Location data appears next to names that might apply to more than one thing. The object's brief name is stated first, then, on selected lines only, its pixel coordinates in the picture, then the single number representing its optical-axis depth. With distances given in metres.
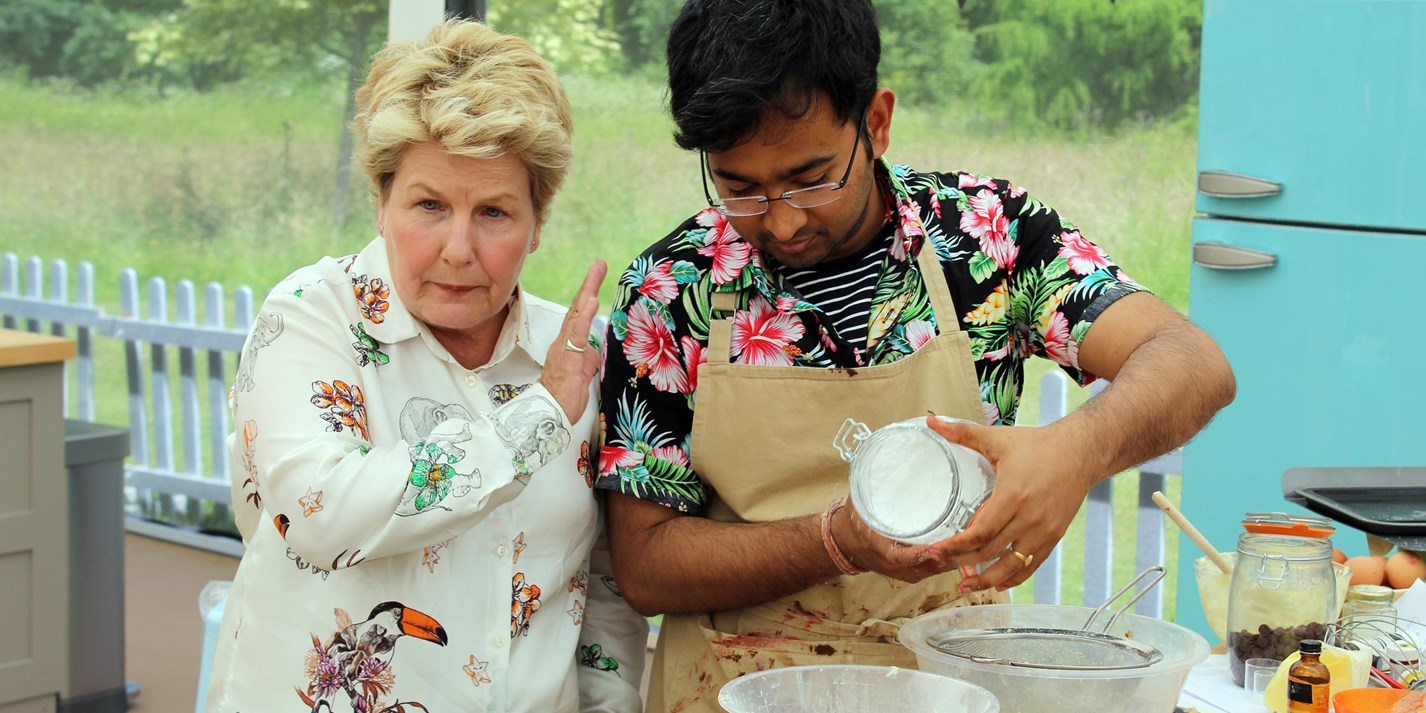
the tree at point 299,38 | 5.59
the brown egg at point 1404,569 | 1.87
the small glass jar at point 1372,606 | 1.74
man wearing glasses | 1.68
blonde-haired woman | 1.60
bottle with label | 1.46
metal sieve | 1.37
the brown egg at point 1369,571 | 1.91
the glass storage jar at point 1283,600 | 1.66
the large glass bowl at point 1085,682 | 1.33
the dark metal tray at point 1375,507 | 1.86
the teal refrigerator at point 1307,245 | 3.07
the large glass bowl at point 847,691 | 1.33
